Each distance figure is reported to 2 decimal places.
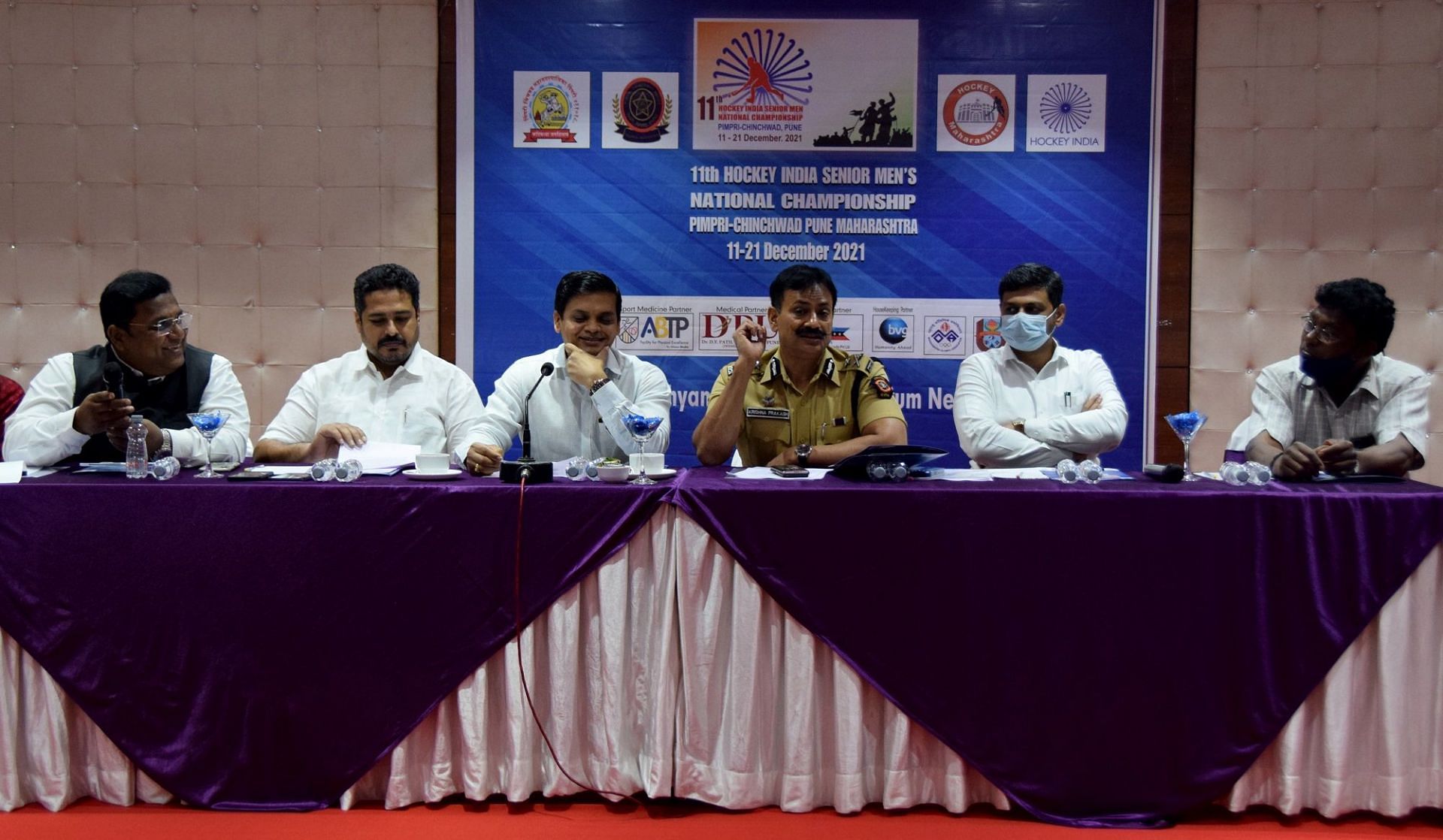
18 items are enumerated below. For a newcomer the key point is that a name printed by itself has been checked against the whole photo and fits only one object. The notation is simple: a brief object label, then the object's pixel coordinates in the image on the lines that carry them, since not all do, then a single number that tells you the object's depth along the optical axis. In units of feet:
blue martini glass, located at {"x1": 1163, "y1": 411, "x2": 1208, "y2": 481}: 8.27
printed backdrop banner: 12.94
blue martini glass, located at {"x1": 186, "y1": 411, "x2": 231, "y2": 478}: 8.07
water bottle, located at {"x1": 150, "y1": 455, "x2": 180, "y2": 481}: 7.79
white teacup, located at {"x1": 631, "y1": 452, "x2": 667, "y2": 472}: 8.00
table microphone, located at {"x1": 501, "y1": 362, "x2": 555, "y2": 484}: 7.65
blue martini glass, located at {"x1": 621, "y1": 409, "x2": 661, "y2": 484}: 8.11
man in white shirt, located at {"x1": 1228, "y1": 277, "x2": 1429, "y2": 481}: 9.01
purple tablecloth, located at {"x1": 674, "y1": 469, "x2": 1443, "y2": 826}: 7.18
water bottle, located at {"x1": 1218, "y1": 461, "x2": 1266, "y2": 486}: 7.80
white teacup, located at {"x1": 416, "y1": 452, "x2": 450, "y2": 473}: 7.80
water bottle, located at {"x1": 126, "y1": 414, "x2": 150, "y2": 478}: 7.87
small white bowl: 7.70
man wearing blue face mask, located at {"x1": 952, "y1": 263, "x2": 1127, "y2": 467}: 9.70
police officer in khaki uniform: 9.85
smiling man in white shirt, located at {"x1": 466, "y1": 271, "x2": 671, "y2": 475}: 9.96
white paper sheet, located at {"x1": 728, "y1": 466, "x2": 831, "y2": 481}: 8.14
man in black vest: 8.93
